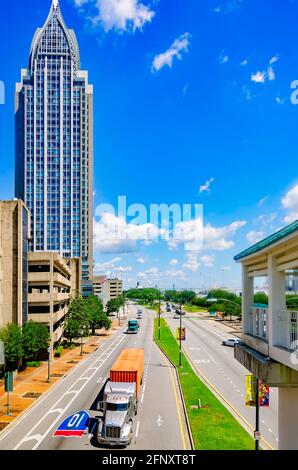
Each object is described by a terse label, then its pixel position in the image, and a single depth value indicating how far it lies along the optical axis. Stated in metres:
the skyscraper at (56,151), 152.88
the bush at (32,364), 50.50
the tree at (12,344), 41.69
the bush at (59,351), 58.56
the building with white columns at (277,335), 10.41
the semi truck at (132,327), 93.31
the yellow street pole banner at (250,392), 21.19
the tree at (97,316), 81.69
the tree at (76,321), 65.25
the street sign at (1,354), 30.80
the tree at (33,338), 45.94
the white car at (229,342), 71.05
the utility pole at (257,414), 19.23
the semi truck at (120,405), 24.25
